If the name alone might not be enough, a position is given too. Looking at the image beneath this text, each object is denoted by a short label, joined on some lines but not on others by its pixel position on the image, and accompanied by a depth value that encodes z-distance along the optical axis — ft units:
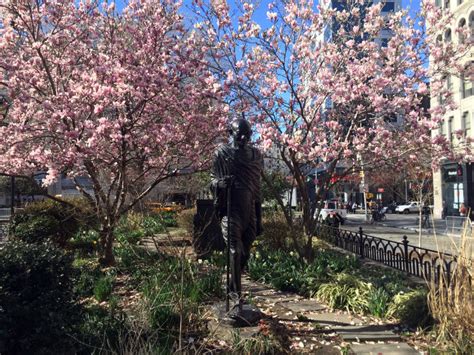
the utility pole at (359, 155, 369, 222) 28.93
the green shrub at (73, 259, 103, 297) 21.66
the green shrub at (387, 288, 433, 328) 17.41
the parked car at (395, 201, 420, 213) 164.35
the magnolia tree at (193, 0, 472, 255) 27.84
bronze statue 16.88
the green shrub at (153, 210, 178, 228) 67.19
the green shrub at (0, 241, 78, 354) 11.84
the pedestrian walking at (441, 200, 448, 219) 117.22
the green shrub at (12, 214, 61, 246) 33.82
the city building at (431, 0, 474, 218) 103.61
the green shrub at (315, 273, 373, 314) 20.10
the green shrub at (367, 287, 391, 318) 18.94
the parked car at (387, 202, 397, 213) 176.65
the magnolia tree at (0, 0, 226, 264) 25.23
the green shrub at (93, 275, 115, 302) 20.98
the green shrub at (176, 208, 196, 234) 48.43
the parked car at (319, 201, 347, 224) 100.83
